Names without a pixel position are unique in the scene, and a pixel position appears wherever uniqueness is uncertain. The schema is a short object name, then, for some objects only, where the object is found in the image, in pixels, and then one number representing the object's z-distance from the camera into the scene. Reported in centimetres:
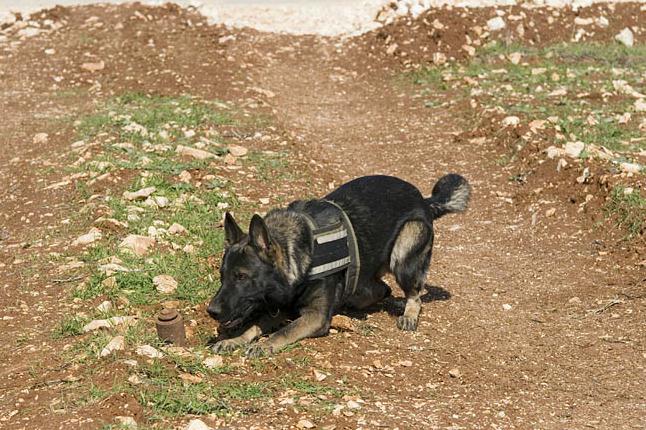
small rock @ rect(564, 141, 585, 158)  2123
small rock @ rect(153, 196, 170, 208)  1848
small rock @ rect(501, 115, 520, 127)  2409
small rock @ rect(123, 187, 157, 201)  1858
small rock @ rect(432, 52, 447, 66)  3192
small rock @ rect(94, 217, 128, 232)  1697
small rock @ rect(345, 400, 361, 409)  1123
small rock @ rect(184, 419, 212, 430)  1030
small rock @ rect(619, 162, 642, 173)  1969
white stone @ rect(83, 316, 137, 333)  1289
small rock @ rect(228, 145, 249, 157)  2217
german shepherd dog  1284
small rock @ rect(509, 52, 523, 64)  3122
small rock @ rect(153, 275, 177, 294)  1461
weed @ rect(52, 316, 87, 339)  1292
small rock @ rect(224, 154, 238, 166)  2148
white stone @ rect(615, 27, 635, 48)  3403
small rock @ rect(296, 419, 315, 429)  1061
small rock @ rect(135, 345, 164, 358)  1194
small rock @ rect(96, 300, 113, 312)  1362
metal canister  1250
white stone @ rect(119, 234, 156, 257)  1604
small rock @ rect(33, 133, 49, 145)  2417
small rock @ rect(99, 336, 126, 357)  1197
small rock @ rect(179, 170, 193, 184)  1992
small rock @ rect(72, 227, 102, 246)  1644
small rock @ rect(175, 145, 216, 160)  2139
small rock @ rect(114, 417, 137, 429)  1028
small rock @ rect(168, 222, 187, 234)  1714
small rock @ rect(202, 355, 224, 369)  1206
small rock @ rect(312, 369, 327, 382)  1192
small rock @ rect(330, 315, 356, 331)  1402
